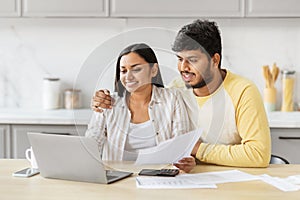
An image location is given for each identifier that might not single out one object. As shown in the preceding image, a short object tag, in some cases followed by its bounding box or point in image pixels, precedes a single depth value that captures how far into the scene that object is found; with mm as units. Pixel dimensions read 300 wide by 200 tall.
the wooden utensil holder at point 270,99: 3703
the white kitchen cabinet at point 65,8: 3568
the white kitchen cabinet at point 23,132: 3432
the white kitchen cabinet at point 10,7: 3615
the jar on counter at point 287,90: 3701
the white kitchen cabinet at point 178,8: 3506
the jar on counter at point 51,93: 3814
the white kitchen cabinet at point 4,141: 3455
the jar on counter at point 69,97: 3786
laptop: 1741
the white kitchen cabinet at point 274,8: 3473
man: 1880
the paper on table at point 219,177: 1778
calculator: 1850
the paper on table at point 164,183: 1710
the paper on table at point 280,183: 1697
